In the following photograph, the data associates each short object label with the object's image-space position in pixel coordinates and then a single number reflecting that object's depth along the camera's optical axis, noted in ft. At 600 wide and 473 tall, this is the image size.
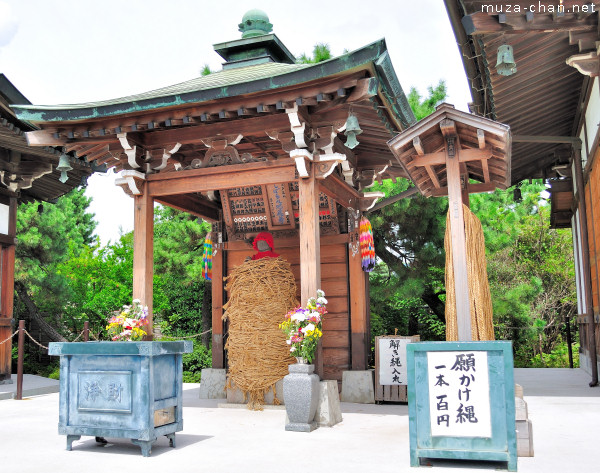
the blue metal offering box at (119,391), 17.44
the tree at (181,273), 48.55
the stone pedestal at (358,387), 28.53
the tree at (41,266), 52.16
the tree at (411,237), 41.32
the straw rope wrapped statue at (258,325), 26.25
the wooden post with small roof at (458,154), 16.53
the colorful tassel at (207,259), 32.86
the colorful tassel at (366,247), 29.14
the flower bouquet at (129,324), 24.43
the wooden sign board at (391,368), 28.07
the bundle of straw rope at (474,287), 16.76
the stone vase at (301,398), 20.75
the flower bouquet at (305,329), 21.77
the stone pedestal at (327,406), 21.72
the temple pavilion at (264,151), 22.59
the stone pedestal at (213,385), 30.91
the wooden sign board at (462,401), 14.82
